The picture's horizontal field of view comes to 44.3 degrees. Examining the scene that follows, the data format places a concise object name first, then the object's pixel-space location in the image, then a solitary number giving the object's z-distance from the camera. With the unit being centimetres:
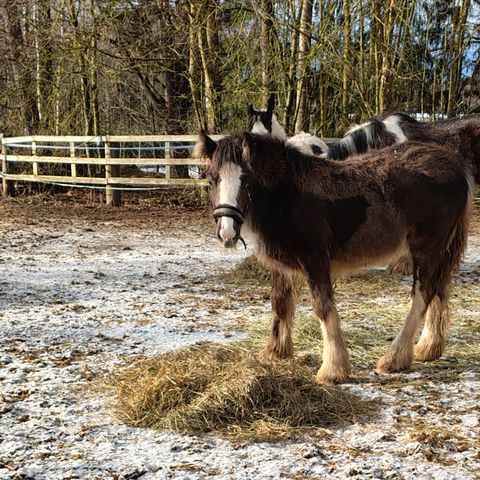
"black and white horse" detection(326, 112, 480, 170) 655
